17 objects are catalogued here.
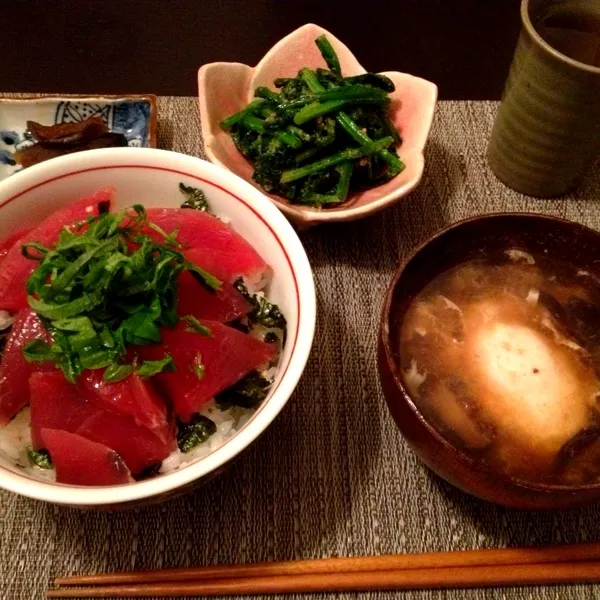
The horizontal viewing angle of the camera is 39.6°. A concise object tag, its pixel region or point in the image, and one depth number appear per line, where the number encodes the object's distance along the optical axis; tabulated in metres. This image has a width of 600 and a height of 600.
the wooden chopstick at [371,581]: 0.38
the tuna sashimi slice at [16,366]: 0.36
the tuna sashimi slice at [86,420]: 0.35
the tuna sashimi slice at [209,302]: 0.37
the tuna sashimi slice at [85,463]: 0.34
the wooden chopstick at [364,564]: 0.38
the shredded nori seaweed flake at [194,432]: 0.37
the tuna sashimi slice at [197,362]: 0.36
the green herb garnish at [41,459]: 0.36
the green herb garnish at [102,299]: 0.35
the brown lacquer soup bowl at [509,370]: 0.36
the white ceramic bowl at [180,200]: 0.37
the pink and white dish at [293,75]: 0.47
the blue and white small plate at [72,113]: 0.54
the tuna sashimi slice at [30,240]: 0.38
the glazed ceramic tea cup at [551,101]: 0.45
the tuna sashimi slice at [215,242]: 0.40
